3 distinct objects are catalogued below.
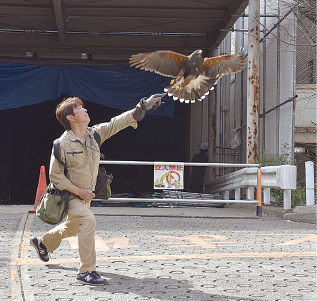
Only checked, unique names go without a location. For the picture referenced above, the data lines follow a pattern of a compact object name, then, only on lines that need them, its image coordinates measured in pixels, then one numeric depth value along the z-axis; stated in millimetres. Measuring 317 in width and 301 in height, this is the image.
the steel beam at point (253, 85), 12023
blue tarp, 16750
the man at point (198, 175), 17125
